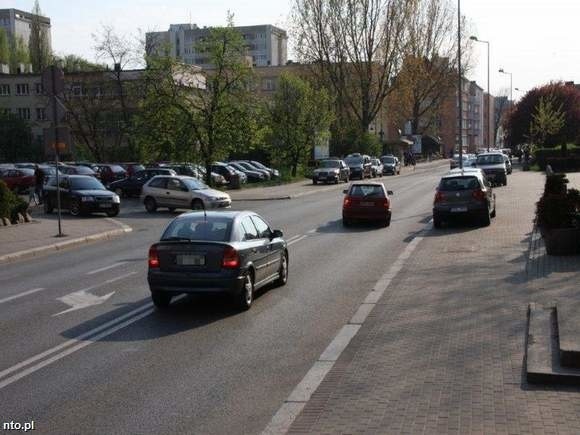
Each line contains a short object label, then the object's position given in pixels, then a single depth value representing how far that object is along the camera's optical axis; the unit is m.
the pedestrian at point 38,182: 37.38
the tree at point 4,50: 106.25
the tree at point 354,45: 69.75
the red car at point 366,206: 24.69
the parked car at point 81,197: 30.38
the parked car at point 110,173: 47.69
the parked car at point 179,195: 32.06
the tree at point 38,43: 100.44
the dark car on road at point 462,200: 23.20
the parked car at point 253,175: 57.94
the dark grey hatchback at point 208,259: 11.11
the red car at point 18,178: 44.34
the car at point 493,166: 43.12
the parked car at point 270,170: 60.38
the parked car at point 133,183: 41.47
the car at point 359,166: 61.78
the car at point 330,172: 54.38
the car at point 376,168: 66.00
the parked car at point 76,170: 43.75
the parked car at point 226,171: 50.64
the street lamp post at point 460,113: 42.38
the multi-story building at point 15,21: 158.12
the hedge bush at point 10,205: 25.47
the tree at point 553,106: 78.81
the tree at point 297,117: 58.06
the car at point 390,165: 71.38
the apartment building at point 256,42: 165.36
